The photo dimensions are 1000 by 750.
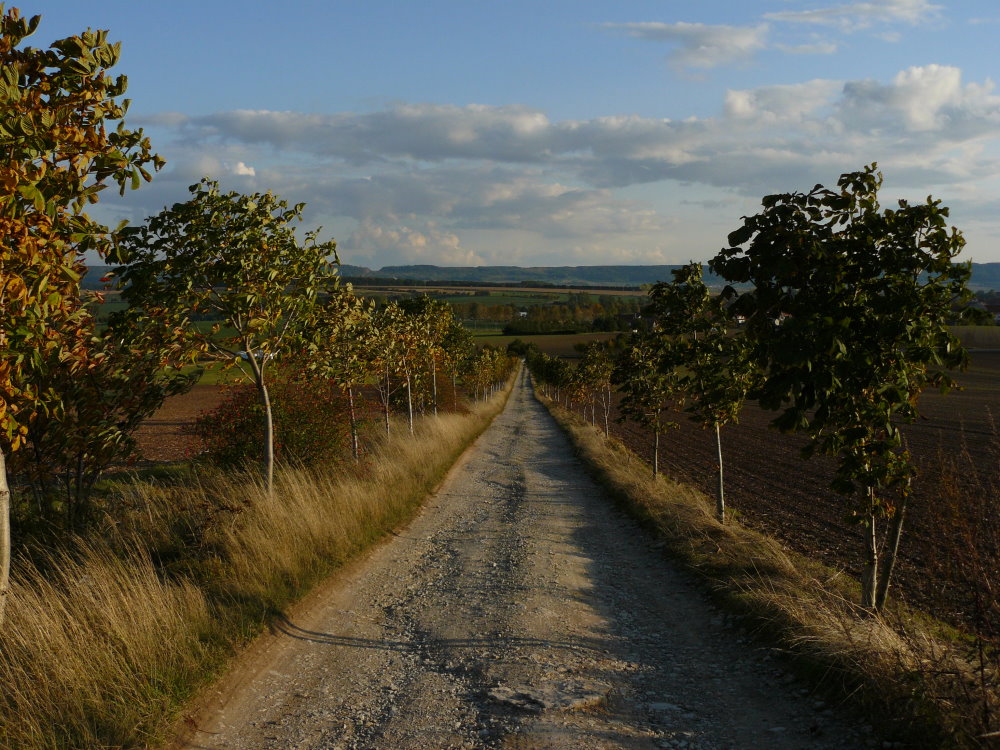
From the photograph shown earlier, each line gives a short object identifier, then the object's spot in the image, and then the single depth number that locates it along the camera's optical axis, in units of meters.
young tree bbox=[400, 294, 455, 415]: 26.56
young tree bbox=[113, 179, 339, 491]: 9.36
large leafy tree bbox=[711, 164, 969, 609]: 5.65
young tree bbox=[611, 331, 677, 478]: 17.64
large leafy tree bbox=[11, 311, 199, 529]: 8.87
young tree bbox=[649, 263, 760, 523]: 12.15
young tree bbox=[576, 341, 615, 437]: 35.88
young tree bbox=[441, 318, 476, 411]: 36.59
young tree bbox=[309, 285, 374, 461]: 14.06
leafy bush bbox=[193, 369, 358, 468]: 14.27
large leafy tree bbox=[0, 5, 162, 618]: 4.72
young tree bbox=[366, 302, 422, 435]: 21.92
